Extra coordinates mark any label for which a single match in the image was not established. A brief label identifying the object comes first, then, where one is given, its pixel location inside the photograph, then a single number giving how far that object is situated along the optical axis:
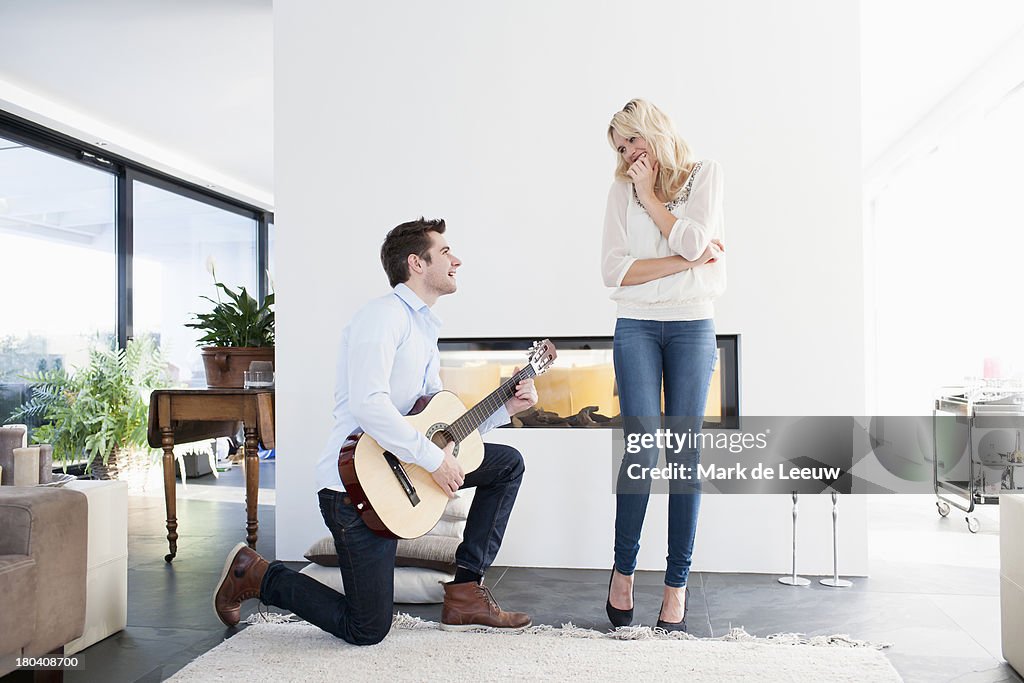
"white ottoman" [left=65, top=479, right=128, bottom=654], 2.22
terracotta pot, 3.66
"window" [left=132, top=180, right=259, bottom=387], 6.00
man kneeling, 2.08
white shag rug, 1.95
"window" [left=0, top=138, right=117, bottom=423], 4.77
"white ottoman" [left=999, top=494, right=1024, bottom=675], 1.96
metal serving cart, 3.82
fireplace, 3.16
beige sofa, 1.77
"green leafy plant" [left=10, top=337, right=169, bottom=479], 4.88
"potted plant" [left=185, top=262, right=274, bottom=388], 3.67
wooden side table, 3.27
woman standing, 2.30
